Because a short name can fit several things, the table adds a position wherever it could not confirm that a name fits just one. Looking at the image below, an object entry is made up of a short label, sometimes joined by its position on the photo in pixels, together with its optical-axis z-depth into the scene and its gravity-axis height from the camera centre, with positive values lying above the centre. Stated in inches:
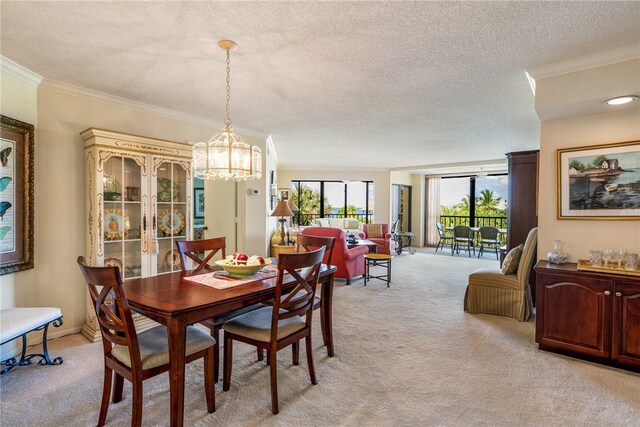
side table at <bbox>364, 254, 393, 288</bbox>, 198.4 -33.7
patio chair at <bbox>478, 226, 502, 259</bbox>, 311.4 -26.5
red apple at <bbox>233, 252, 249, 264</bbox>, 93.0 -14.2
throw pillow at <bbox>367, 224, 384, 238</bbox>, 326.3 -20.0
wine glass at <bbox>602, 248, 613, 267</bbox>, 102.3 -14.2
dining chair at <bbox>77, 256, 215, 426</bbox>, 64.1 -31.5
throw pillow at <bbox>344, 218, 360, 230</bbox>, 354.0 -15.0
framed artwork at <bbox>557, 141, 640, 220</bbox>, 102.3 +10.1
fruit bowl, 92.0 -17.1
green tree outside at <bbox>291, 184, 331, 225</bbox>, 369.1 +11.1
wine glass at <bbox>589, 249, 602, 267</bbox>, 102.3 -15.2
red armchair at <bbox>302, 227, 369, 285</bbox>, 193.6 -28.4
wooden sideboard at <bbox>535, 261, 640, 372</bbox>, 93.4 -32.5
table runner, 86.6 -20.1
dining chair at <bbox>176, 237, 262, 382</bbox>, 92.0 -17.8
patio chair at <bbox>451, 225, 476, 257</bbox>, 330.0 -26.4
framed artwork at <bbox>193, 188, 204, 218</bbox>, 195.0 +4.6
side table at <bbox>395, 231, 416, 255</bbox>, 335.6 -37.2
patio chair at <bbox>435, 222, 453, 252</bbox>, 354.0 -29.3
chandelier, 92.7 +15.7
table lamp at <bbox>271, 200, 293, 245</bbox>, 213.5 +0.3
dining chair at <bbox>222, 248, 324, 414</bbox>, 78.6 -30.7
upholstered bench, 84.4 -32.2
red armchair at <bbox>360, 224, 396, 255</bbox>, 305.9 -27.9
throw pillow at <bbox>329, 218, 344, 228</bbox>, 352.5 -13.9
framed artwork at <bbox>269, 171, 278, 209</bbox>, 252.6 +15.0
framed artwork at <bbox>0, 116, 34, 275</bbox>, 100.6 +4.7
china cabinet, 118.4 +2.9
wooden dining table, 66.7 -20.7
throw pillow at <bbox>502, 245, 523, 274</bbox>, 146.3 -23.5
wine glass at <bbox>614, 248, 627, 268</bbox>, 100.7 -13.7
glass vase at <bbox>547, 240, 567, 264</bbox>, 111.4 -15.4
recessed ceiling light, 94.4 +33.9
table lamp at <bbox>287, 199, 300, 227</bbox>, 233.3 +3.4
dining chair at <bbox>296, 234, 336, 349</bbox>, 108.0 -12.8
